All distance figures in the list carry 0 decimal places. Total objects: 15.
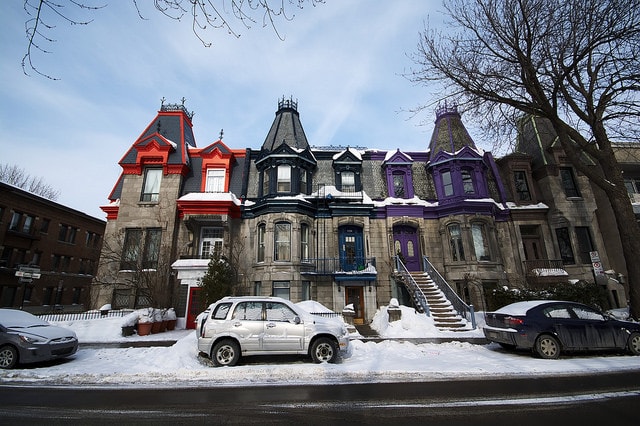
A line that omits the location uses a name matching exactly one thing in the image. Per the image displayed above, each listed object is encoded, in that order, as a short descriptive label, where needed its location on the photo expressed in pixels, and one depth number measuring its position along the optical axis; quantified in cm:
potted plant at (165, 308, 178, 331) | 1507
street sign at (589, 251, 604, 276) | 1223
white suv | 803
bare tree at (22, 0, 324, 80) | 365
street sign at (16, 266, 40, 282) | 1370
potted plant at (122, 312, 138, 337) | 1289
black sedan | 887
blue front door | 1806
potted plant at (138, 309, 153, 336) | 1331
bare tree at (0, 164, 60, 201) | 3322
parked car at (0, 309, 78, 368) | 798
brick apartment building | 2455
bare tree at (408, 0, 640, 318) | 1166
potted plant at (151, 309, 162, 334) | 1381
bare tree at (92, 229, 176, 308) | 1605
